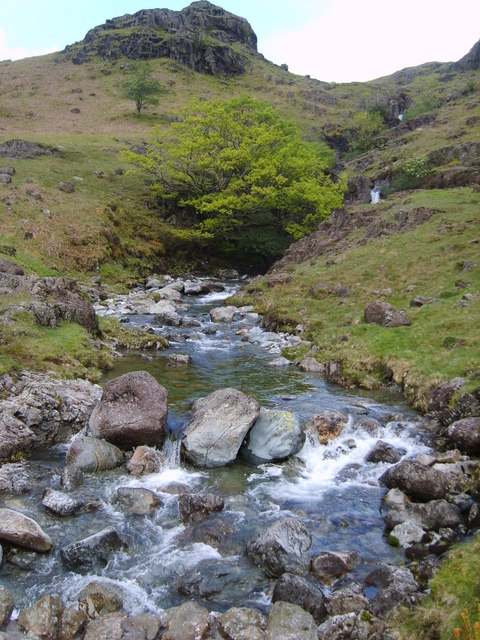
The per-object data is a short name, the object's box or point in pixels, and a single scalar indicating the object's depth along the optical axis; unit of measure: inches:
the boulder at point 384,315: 899.7
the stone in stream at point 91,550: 376.5
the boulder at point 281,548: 371.6
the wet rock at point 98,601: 331.9
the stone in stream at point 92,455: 512.1
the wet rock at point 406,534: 398.3
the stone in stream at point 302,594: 327.6
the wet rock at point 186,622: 306.3
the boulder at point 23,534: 382.0
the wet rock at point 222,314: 1234.6
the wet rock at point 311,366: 852.6
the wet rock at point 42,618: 309.3
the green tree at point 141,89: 3570.4
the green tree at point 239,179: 1939.0
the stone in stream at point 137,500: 451.8
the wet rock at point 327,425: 597.0
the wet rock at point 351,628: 300.7
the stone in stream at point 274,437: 556.1
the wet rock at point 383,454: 539.8
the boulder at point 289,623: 303.7
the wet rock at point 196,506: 441.7
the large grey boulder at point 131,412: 561.6
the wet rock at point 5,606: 309.9
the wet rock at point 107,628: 305.6
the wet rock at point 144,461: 519.5
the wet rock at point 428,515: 412.2
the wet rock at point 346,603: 326.6
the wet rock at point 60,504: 437.4
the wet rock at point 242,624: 306.3
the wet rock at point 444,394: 621.9
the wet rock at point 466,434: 511.5
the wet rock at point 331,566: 365.4
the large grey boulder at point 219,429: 544.1
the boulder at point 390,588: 319.9
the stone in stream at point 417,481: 453.7
